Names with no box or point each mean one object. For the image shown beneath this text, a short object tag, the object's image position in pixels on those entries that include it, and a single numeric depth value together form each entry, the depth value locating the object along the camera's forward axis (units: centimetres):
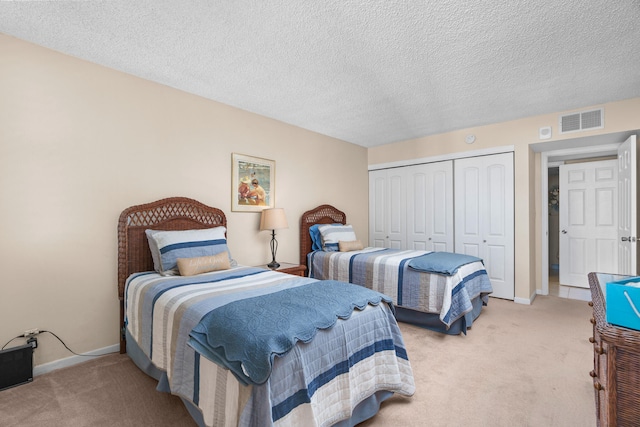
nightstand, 342
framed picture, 354
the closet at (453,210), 417
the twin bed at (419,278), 292
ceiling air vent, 352
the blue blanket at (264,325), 123
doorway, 384
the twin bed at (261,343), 126
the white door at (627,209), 314
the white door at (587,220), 450
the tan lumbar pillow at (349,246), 412
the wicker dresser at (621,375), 87
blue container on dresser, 90
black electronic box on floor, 203
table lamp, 356
